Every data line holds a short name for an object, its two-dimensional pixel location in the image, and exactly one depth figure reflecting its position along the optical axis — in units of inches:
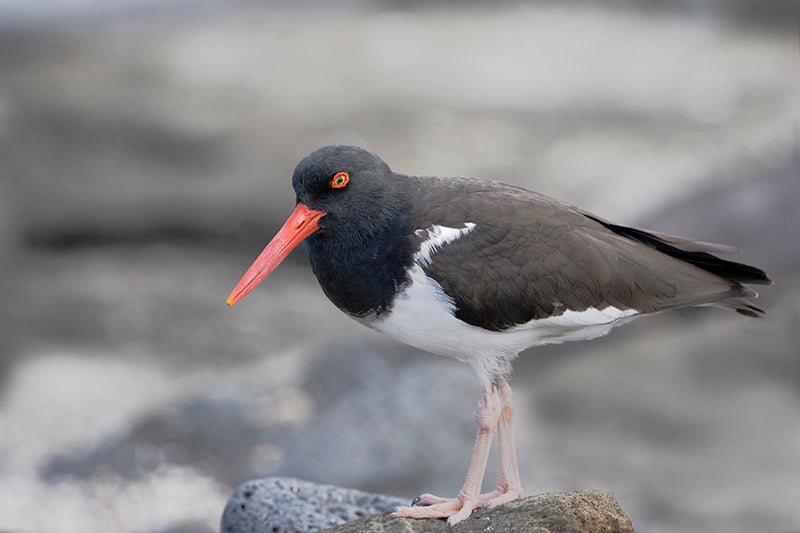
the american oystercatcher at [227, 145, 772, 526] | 323.0
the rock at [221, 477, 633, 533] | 320.8
